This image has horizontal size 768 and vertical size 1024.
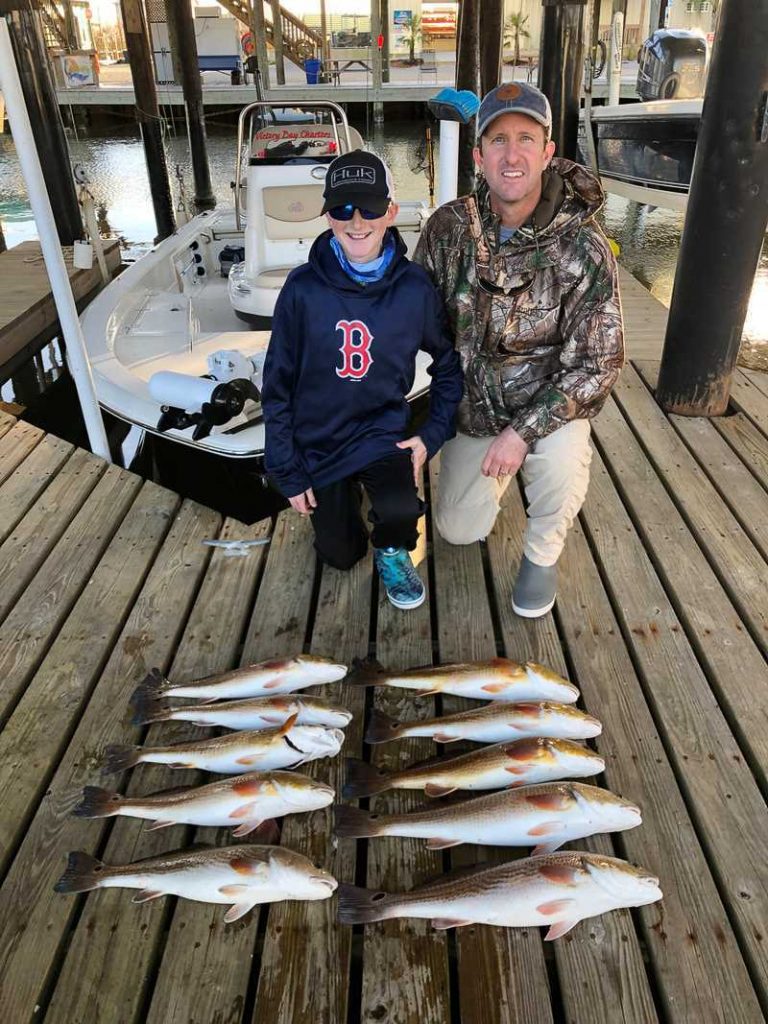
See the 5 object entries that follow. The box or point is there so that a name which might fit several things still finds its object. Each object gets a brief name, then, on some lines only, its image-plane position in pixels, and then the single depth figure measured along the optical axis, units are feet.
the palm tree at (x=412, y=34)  105.09
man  7.78
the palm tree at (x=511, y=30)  111.73
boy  7.80
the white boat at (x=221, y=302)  12.21
